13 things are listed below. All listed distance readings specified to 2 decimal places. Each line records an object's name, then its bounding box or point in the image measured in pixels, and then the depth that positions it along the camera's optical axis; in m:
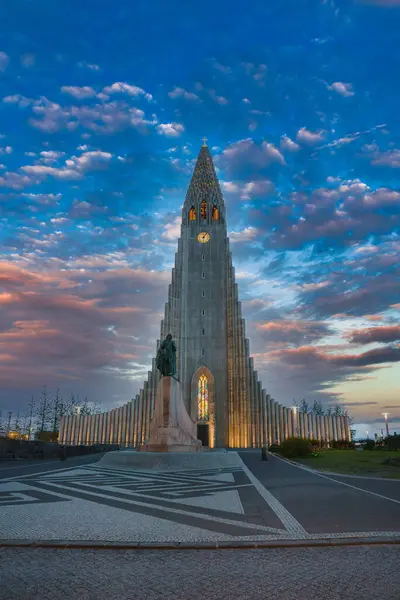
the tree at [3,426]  78.38
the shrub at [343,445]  46.45
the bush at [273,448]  36.84
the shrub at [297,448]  29.41
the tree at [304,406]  85.34
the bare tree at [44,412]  74.56
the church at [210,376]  49.53
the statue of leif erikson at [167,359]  23.88
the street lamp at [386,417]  44.30
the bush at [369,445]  39.34
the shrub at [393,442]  34.28
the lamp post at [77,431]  55.62
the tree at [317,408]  85.06
